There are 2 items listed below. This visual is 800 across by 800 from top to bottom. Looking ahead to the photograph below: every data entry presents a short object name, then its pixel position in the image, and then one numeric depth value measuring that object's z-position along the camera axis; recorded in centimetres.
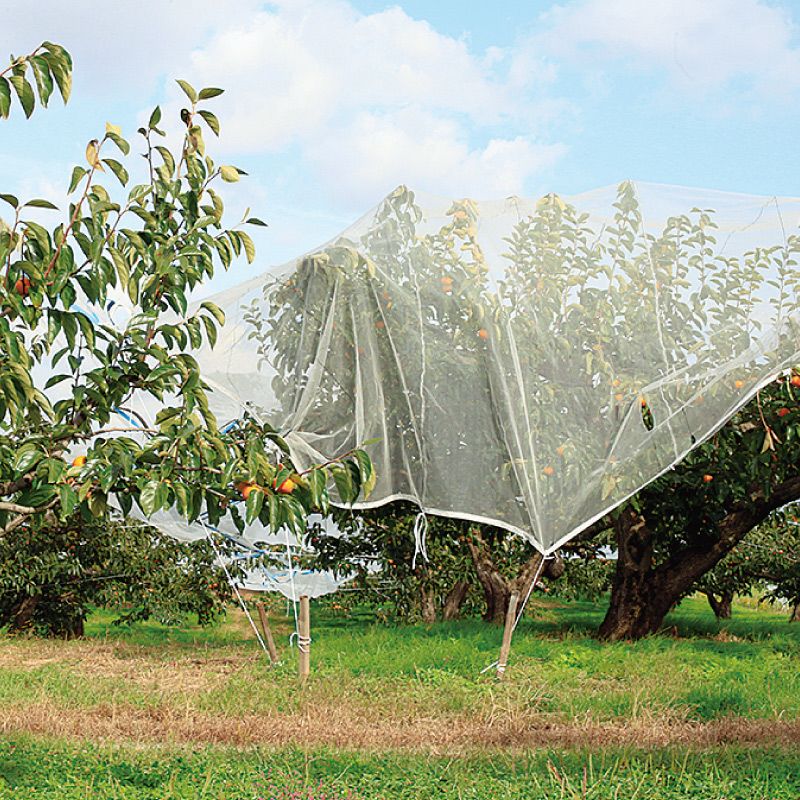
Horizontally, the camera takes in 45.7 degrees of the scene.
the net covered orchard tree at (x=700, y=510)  580
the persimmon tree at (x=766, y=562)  916
